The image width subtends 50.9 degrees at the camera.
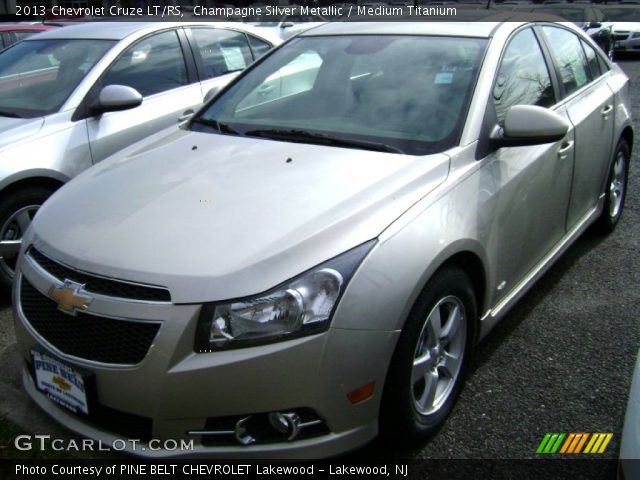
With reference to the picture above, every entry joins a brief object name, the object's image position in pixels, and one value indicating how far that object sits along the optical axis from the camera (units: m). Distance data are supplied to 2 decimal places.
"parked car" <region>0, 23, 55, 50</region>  8.51
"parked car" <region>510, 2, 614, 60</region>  13.91
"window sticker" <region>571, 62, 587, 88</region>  4.14
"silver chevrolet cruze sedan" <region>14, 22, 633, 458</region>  2.22
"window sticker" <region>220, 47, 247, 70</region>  5.70
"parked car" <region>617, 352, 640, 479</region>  1.83
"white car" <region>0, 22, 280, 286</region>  4.05
